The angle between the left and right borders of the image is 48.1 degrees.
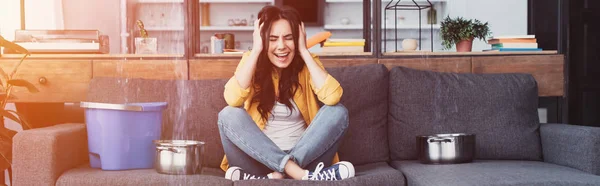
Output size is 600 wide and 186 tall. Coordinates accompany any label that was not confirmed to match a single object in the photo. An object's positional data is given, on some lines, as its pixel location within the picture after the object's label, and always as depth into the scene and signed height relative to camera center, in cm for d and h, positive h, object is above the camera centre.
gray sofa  275 -23
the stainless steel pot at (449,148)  267 -34
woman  243 -18
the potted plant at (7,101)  286 -15
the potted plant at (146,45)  328 +11
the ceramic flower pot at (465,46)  350 +9
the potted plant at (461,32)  351 +16
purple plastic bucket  256 -26
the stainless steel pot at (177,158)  242 -33
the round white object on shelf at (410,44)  344 +10
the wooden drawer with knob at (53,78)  315 -5
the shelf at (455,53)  323 +5
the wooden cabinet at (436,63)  320 +0
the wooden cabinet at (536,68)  326 -3
